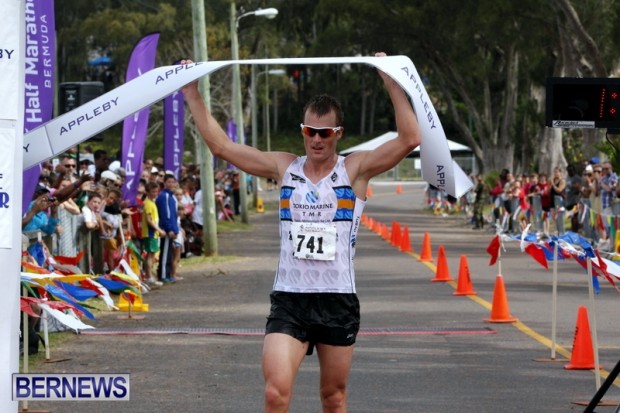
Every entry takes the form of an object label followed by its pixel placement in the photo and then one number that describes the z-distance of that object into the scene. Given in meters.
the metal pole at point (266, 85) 74.75
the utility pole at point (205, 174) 28.26
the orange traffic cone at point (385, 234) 35.86
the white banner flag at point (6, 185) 7.29
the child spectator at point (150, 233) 21.28
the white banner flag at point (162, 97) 7.46
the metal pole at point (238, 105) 43.86
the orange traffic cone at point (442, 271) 21.73
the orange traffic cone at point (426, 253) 26.89
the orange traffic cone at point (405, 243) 30.62
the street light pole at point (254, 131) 57.88
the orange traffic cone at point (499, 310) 15.65
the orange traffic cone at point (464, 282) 19.14
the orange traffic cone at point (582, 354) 11.96
